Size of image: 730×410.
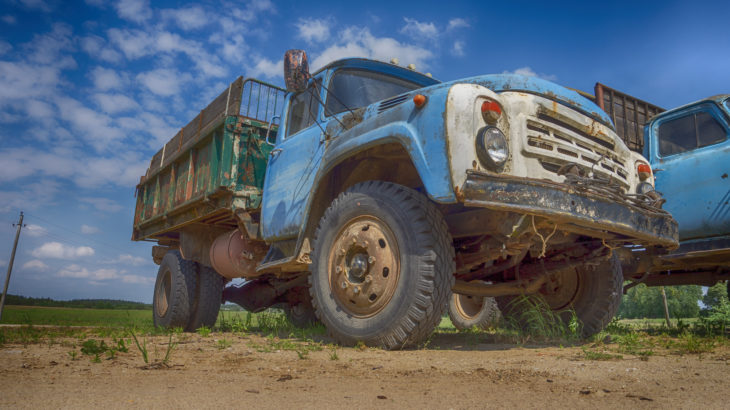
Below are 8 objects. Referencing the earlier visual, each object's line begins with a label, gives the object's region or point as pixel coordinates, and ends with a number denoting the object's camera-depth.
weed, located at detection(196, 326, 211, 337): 4.89
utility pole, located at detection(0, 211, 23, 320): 23.62
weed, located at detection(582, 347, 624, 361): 2.68
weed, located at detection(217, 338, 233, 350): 3.53
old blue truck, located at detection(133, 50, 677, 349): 2.90
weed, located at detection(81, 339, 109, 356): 2.99
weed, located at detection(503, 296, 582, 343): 4.00
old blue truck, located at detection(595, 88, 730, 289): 4.92
